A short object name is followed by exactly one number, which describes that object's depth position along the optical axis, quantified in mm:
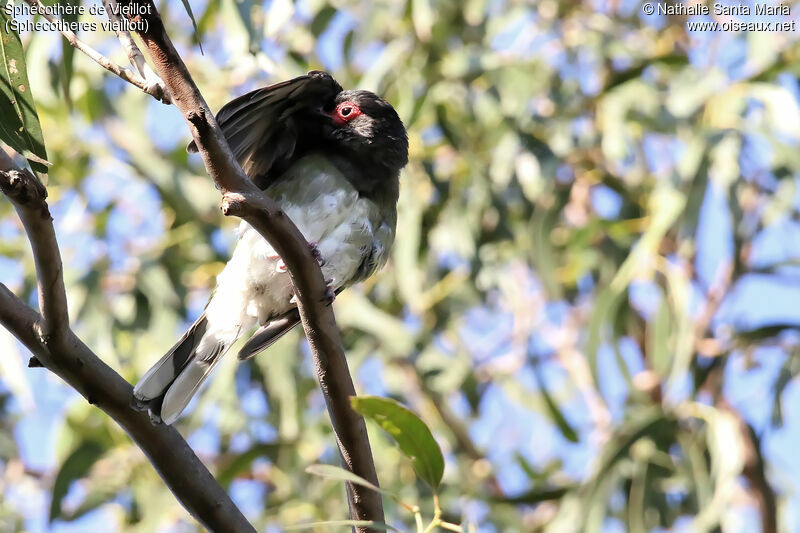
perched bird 5847
